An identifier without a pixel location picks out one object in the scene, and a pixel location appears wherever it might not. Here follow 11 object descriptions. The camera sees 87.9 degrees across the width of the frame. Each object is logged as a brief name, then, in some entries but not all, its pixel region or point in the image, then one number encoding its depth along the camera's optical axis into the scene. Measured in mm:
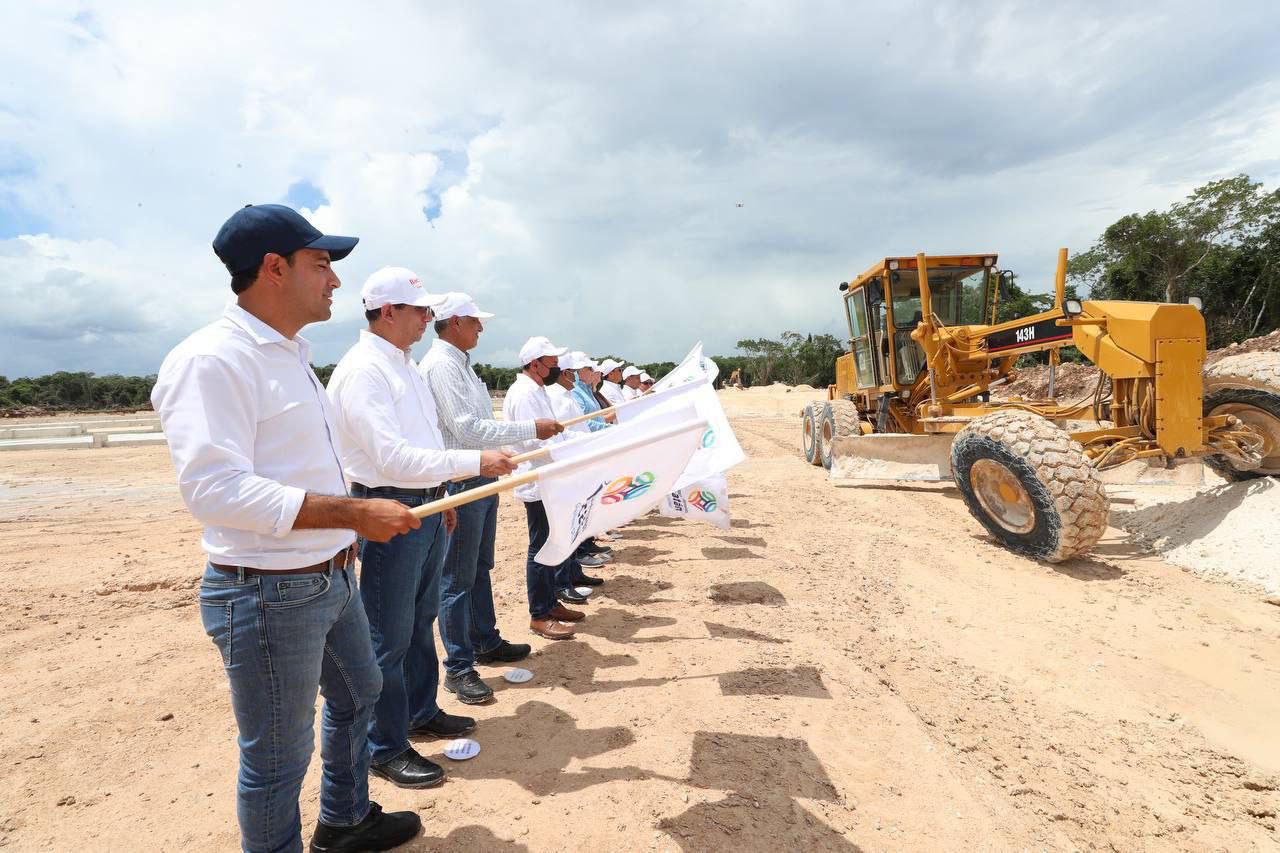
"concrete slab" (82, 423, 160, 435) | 19520
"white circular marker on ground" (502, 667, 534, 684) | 3740
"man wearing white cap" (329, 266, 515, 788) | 2545
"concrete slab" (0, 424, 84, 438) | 20531
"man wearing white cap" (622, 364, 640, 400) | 11352
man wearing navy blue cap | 1625
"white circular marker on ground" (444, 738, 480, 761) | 2969
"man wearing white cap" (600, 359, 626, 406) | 9750
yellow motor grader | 5281
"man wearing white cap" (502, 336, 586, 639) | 4418
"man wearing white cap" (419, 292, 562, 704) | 3457
